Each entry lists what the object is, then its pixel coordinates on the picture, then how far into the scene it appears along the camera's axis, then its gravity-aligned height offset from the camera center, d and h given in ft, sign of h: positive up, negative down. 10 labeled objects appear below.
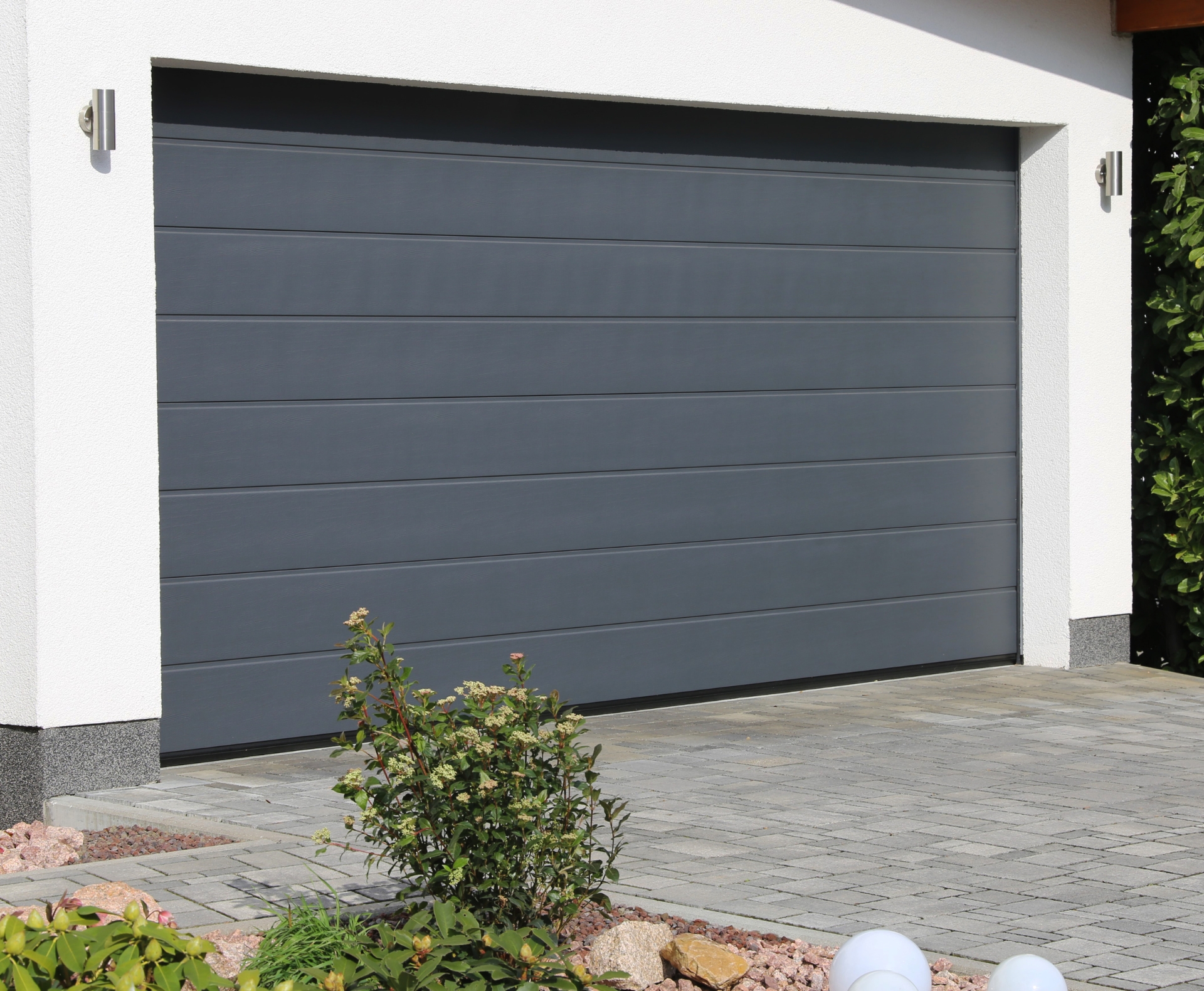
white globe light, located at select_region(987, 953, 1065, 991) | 21.40 -3.65
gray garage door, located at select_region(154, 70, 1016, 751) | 43.68 +0.67
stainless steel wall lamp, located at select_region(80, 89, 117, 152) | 38.86 +3.89
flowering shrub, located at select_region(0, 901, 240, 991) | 17.87 -2.96
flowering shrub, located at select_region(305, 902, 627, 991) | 21.38 -3.58
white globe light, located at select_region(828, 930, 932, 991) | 21.86 -3.60
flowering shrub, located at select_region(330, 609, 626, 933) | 23.54 -2.67
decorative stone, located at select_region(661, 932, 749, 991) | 24.08 -3.99
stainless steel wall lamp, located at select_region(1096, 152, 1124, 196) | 58.29 +4.66
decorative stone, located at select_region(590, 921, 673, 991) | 24.29 -3.95
